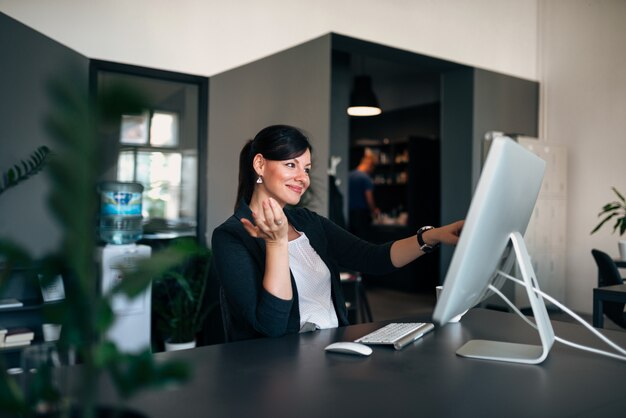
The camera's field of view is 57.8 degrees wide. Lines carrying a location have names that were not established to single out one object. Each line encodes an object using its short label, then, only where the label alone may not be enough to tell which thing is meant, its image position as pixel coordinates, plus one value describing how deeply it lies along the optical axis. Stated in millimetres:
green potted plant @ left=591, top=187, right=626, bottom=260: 4142
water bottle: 4055
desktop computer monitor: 1091
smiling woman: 1694
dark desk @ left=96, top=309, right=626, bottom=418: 1063
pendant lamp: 7637
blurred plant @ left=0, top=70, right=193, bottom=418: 467
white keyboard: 1570
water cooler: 3852
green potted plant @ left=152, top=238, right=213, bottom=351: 4285
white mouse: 1454
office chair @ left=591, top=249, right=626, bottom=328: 3342
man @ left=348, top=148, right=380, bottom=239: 8484
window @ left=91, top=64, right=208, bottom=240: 4426
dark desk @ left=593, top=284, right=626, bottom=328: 2859
